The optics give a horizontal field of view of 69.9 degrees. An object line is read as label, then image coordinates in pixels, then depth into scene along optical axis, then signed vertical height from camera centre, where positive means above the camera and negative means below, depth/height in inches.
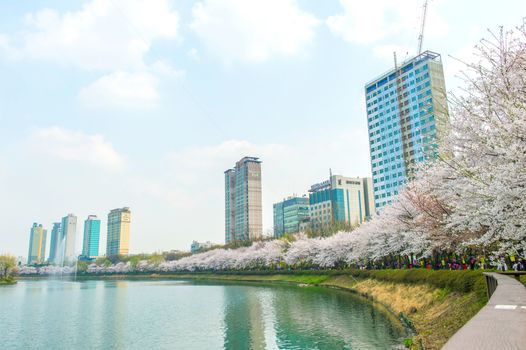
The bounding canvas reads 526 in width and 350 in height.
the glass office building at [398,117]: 4471.0 +1692.9
